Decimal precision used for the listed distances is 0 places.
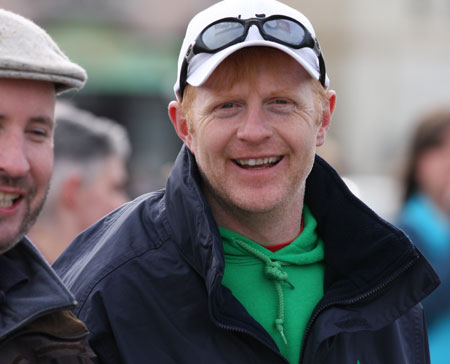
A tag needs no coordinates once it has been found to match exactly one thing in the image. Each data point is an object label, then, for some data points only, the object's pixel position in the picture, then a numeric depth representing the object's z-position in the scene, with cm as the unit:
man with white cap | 548
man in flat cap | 462
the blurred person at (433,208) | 937
